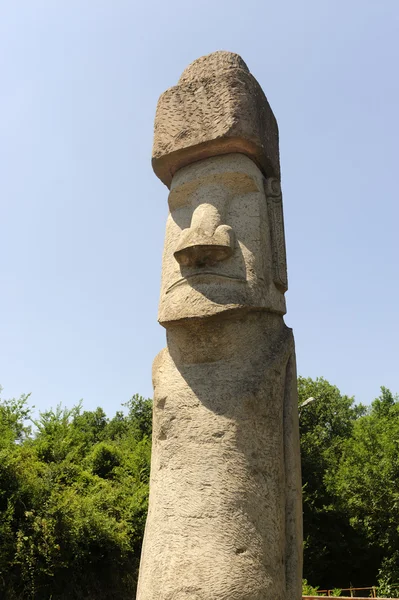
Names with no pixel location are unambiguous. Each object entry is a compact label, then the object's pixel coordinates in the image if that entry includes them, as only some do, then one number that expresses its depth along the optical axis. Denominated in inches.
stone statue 128.4
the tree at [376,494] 813.9
